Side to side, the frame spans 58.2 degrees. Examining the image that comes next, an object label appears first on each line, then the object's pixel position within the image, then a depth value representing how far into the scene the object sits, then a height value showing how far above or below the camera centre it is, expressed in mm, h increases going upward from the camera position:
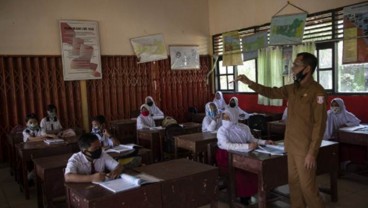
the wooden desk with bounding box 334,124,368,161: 4246 -873
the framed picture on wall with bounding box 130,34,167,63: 7785 +699
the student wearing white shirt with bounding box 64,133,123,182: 2448 -656
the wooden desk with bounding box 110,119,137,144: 6234 -1007
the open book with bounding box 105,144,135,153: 3685 -802
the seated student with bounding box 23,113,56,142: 4723 -731
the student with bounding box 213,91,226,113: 8125 -638
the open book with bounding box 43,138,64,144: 4426 -818
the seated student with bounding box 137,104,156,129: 5805 -773
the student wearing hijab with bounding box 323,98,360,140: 4922 -742
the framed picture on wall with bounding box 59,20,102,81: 6848 +630
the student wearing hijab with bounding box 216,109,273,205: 3371 -730
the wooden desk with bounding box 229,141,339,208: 2945 -875
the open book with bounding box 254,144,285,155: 3101 -746
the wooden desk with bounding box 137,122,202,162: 5145 -973
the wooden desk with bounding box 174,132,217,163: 4078 -843
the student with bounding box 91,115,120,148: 4098 -684
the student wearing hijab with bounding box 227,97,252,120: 6527 -832
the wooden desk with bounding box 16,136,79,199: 4076 -867
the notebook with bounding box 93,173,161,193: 2246 -737
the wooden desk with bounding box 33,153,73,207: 3160 -921
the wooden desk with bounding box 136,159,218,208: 2434 -820
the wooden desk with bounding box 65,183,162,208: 2094 -780
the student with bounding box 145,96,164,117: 7328 -689
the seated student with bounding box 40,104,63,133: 5992 -754
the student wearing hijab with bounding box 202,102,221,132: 4918 -686
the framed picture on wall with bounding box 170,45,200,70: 8398 +483
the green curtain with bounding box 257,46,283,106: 6836 +89
